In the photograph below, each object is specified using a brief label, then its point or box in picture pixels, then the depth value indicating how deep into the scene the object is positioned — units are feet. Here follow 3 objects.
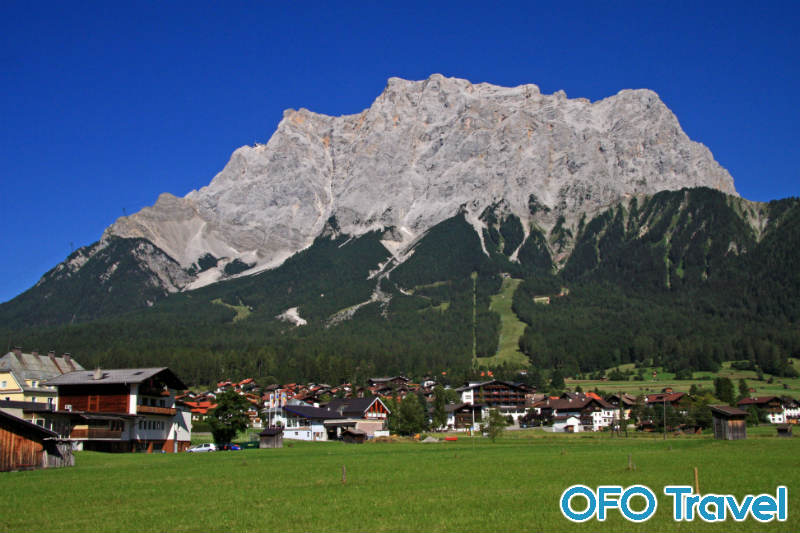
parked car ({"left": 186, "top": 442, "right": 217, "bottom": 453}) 241.55
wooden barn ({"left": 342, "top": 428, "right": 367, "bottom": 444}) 309.01
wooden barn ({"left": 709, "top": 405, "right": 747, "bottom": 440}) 232.53
